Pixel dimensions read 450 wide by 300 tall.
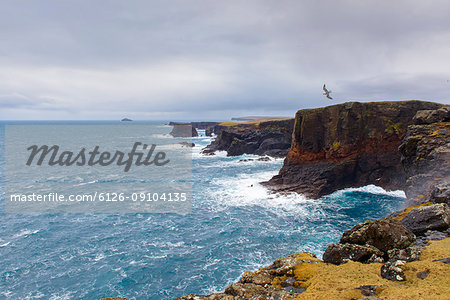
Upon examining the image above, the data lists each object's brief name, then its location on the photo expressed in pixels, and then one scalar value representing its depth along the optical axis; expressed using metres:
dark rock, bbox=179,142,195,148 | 128.50
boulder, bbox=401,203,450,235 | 16.73
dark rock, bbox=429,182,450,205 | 20.62
